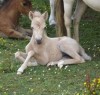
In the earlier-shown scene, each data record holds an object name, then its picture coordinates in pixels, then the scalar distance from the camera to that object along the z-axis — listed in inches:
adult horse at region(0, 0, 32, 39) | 565.2
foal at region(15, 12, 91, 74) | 418.3
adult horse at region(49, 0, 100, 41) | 473.4
